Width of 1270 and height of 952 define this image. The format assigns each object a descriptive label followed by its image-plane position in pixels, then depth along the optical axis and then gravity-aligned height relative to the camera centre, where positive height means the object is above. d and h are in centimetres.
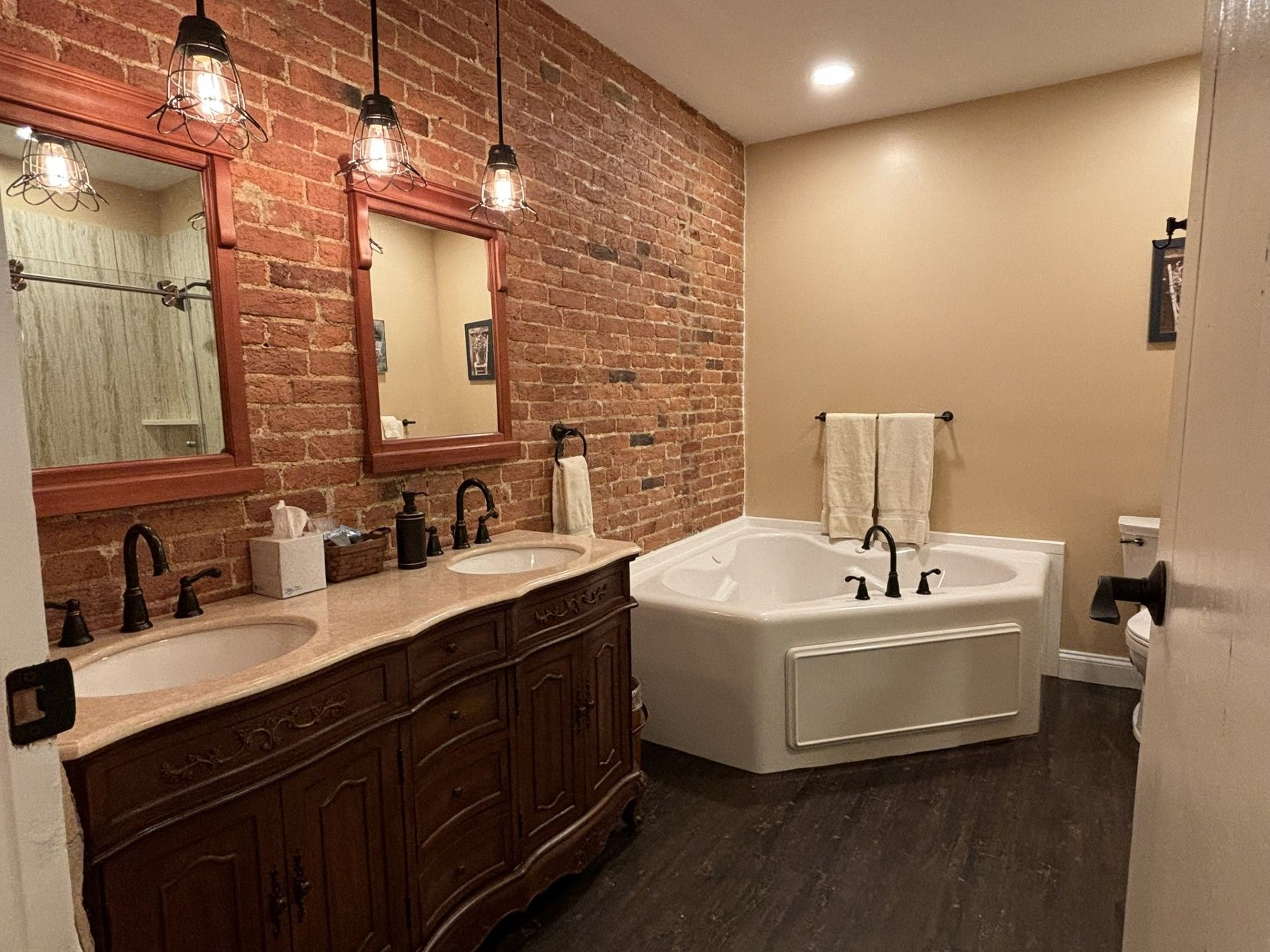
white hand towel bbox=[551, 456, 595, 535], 254 -37
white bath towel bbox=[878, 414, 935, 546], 351 -40
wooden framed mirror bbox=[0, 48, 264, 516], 130 +21
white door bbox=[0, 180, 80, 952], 59 -31
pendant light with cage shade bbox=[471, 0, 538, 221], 205 +64
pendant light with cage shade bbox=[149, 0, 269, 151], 129 +62
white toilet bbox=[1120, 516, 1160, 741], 297 -65
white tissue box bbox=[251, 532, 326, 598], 162 -38
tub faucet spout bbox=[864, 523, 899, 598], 272 -73
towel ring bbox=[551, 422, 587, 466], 261 -13
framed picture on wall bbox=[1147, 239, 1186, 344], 300 +45
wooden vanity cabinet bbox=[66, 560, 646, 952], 104 -75
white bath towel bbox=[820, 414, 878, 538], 363 -41
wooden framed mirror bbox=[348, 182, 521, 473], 194 +22
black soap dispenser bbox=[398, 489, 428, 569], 188 -37
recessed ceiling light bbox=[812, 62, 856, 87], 298 +140
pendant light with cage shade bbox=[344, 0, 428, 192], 167 +64
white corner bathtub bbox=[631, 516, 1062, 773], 254 -103
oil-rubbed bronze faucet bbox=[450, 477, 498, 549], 212 -35
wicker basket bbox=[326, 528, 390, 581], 173 -39
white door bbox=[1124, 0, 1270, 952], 41 -12
